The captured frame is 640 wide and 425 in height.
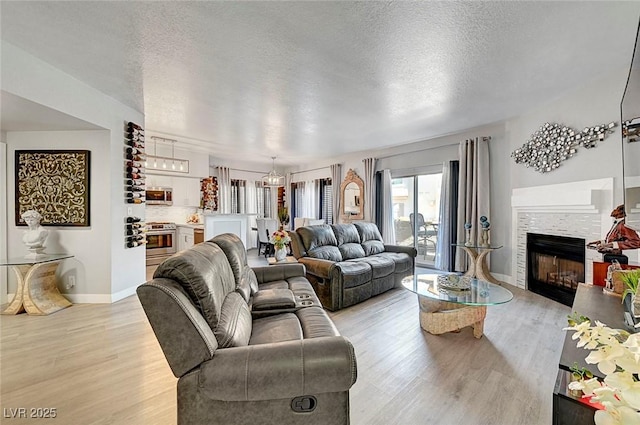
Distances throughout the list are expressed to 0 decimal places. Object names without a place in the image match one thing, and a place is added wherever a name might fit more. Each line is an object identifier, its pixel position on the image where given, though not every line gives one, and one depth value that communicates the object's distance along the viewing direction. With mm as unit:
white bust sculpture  3273
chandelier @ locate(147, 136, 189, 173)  5582
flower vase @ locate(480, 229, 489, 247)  4375
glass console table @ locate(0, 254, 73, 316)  3166
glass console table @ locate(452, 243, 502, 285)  4336
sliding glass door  5755
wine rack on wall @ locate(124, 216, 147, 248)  3814
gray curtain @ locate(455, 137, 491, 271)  4676
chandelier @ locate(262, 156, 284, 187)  6836
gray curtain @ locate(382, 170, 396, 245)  6348
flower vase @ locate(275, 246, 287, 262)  3611
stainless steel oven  6246
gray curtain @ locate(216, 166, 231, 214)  7555
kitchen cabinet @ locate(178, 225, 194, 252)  6414
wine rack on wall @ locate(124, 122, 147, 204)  3830
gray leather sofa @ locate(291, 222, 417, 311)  3410
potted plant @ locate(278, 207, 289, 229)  4581
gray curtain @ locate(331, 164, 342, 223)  7438
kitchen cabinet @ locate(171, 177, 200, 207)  6766
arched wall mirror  6892
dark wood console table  932
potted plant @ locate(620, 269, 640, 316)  1480
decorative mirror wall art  3188
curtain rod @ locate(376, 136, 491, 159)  4736
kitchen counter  6398
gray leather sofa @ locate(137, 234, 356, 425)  1196
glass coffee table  2510
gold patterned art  3494
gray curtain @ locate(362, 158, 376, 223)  6562
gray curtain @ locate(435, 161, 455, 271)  5234
